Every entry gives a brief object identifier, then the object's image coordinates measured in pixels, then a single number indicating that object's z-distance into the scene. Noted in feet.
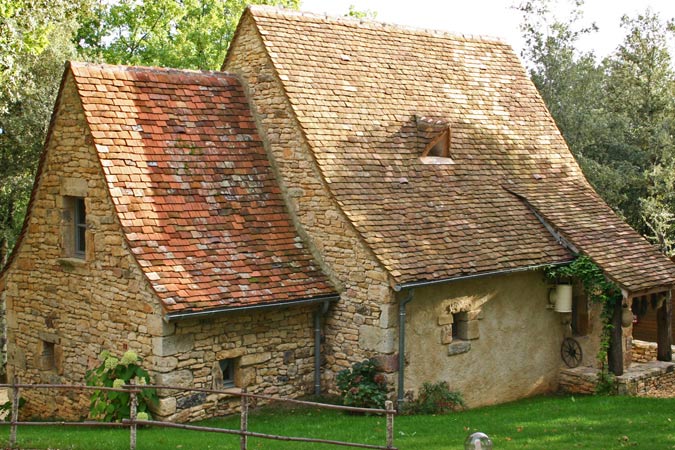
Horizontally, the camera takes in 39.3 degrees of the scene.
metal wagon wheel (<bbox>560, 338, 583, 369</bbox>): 59.31
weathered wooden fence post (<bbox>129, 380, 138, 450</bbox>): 36.01
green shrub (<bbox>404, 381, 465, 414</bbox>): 50.55
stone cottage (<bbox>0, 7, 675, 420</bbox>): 48.29
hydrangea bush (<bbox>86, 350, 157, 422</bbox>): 44.78
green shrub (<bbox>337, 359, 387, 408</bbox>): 49.11
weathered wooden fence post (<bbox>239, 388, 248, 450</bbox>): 35.14
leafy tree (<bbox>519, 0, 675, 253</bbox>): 97.60
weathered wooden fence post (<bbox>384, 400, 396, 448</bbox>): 33.99
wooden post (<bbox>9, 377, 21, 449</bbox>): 37.86
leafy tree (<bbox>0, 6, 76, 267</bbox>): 83.15
